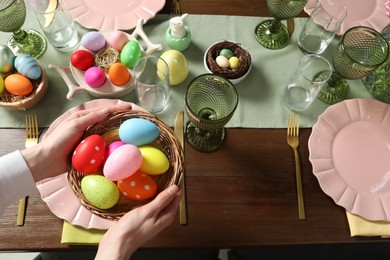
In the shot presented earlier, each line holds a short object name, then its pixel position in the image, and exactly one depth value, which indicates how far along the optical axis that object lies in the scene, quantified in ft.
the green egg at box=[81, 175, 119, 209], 2.12
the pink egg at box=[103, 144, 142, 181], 2.12
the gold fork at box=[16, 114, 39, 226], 2.53
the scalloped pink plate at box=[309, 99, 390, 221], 2.51
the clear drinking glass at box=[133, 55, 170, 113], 2.63
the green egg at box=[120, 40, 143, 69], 2.67
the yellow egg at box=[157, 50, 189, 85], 2.69
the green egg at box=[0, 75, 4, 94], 2.52
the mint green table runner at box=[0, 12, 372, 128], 2.69
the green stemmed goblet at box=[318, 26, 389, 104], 2.61
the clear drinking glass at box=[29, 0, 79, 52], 2.82
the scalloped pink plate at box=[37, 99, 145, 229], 2.29
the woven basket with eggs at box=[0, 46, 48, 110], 2.50
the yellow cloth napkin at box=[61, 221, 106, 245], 2.27
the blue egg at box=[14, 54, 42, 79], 2.51
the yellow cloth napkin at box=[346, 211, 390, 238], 2.43
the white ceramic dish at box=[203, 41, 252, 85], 2.78
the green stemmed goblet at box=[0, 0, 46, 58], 2.57
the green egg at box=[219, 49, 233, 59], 2.80
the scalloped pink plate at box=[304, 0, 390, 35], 3.11
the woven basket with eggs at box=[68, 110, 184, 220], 2.17
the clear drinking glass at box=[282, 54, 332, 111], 2.80
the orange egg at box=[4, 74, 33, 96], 2.49
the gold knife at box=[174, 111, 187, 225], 2.41
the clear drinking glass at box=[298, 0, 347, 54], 2.99
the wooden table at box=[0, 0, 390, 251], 2.34
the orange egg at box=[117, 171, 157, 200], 2.18
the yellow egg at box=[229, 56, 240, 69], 2.78
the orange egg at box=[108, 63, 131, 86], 2.61
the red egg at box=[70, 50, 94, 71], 2.63
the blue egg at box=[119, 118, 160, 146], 2.23
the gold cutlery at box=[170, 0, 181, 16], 3.06
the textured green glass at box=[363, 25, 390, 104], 2.86
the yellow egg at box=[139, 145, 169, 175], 2.21
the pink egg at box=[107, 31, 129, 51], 2.73
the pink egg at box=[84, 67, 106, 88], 2.59
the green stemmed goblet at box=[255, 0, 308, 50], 2.84
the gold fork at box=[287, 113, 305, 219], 2.50
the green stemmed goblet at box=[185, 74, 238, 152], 2.50
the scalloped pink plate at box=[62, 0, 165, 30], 2.94
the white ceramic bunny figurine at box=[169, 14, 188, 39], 2.76
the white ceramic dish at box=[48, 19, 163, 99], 2.63
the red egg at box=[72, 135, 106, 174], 2.15
